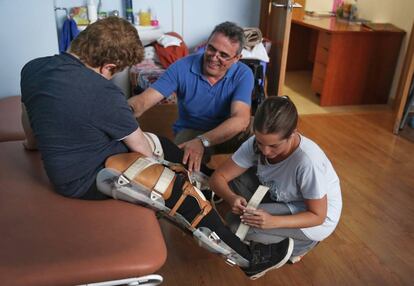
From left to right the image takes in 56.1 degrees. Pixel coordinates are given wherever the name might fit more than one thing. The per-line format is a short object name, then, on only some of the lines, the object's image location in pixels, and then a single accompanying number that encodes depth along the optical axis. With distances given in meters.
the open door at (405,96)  2.92
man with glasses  1.80
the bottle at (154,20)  3.28
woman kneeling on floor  1.31
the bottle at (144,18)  3.23
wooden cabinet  3.44
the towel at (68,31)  2.93
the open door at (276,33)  2.85
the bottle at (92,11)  3.02
